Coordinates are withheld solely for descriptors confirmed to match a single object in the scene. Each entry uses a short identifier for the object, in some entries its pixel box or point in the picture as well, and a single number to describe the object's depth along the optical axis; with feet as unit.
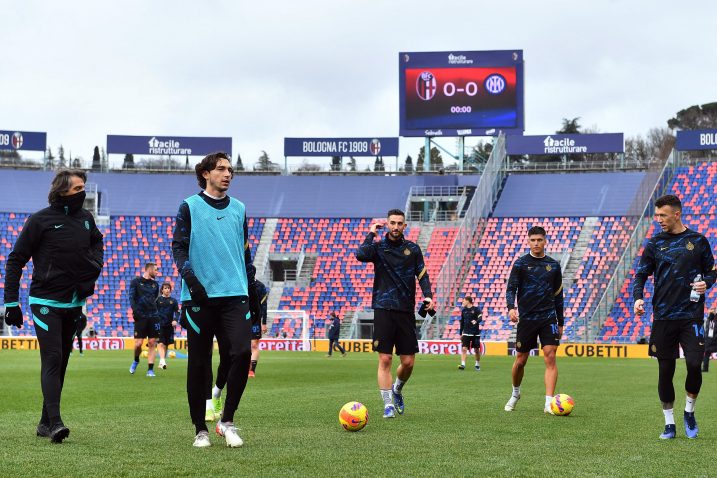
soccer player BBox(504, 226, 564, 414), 42.34
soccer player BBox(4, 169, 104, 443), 28.30
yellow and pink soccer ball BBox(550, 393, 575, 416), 39.81
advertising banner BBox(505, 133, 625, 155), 190.49
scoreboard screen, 177.47
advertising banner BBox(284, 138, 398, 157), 199.82
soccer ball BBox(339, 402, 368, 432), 31.60
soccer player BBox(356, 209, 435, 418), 38.78
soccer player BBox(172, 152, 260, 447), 26.53
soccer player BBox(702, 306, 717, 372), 89.08
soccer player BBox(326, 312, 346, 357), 126.00
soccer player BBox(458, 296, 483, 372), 92.17
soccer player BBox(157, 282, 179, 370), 77.05
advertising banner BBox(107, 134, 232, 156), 202.69
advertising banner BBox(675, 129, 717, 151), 180.75
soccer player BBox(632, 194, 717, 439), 31.63
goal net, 158.30
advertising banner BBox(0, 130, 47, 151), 202.08
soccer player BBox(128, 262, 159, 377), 68.95
